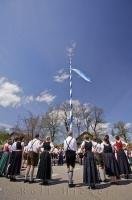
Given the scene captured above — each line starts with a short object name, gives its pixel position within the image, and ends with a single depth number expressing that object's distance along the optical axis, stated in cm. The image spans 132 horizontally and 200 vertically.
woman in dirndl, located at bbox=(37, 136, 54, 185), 362
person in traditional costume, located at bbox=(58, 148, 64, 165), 1019
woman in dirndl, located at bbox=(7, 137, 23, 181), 409
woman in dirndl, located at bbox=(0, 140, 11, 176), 449
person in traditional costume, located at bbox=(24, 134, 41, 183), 384
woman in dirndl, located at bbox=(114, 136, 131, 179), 402
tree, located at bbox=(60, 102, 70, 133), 2049
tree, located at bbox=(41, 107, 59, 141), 2166
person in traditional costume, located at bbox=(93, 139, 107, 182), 397
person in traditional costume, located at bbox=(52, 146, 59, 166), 1021
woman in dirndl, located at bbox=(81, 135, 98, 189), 324
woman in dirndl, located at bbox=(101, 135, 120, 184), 363
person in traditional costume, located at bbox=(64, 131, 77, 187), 349
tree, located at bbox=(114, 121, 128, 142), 2451
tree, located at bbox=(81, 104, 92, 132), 2189
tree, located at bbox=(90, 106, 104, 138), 2178
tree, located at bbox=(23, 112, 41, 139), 2162
